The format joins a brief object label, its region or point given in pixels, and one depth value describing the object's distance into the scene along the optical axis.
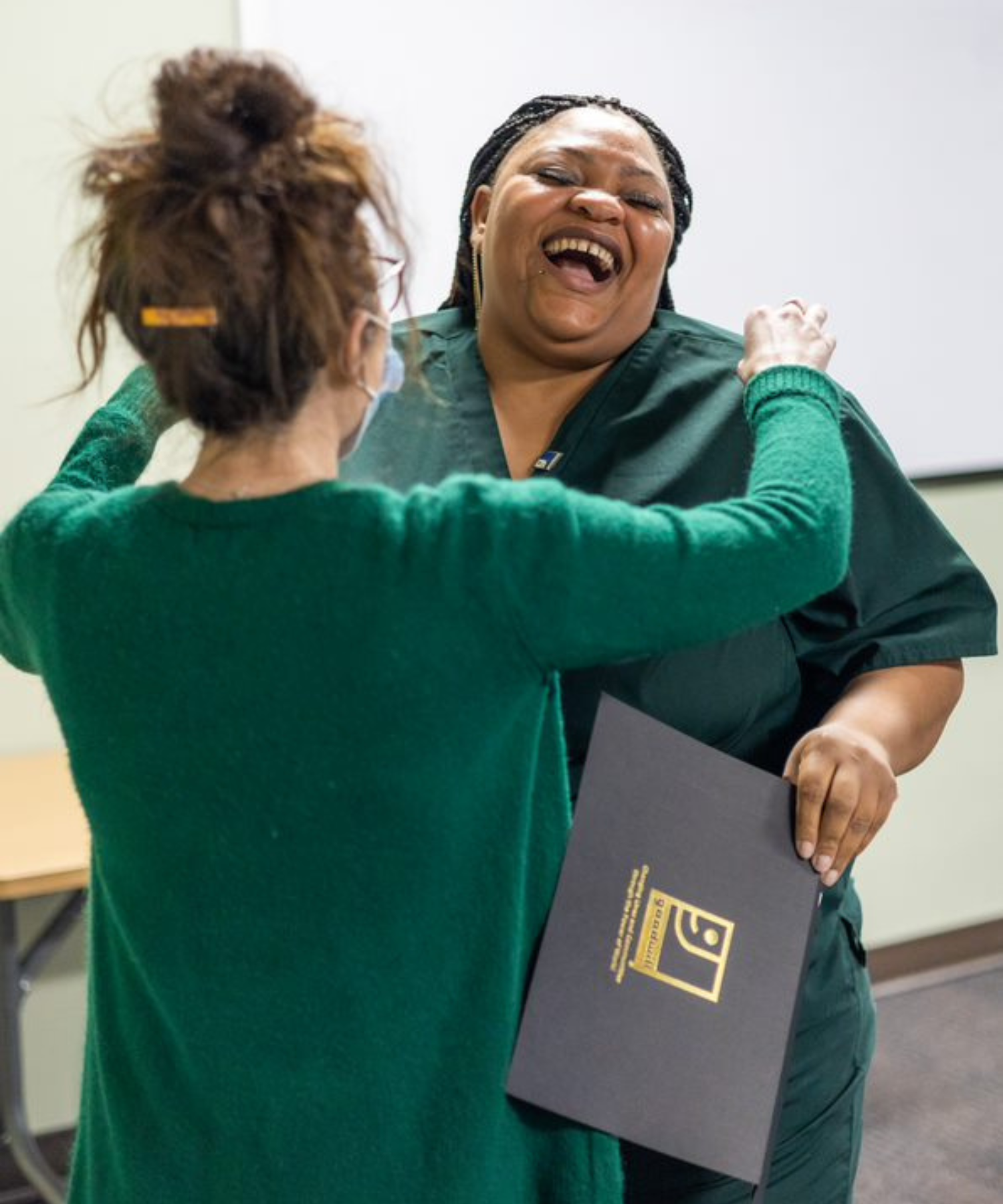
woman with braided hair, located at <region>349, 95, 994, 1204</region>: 1.12
